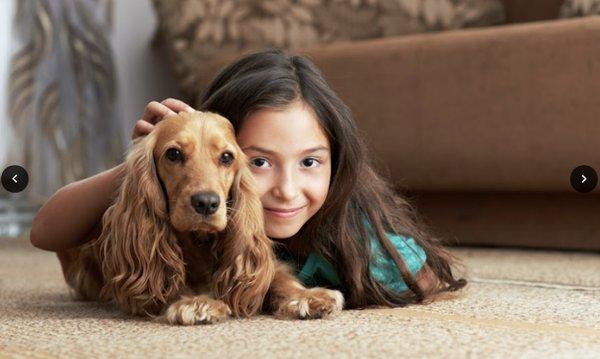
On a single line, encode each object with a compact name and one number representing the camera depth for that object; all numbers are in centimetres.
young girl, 159
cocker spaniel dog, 148
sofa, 221
